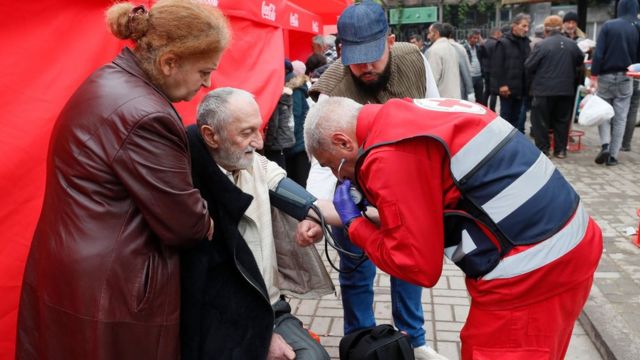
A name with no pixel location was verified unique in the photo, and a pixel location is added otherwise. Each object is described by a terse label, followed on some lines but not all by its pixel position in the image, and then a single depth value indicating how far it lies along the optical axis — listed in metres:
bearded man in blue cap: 2.73
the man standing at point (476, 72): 11.57
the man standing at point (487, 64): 9.73
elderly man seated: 2.02
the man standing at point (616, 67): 7.46
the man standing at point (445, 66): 6.18
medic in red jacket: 1.75
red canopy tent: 2.08
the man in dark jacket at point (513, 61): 8.83
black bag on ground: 2.42
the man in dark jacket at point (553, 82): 7.89
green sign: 34.12
